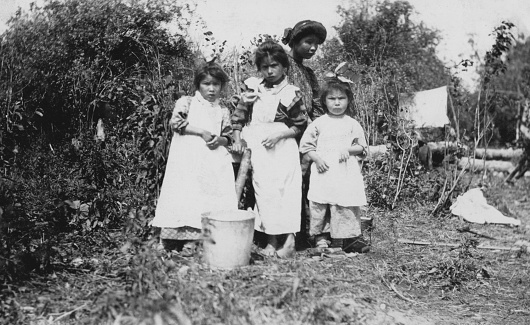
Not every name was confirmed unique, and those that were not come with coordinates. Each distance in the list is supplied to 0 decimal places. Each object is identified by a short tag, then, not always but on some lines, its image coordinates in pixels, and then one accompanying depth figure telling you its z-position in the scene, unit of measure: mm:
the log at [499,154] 13780
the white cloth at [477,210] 6758
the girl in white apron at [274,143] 4277
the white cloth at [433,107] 15384
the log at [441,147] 7578
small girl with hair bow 4395
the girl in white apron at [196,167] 4137
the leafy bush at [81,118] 4652
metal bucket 3676
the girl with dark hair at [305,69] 4734
